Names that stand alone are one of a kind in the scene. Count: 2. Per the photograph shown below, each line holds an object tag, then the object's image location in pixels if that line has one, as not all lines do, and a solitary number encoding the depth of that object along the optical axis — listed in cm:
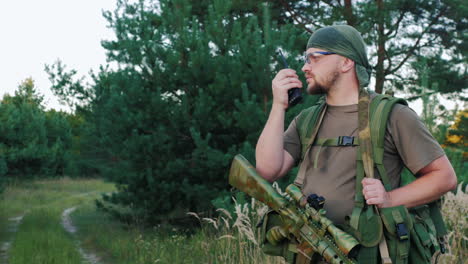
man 205
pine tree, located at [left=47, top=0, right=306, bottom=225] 798
